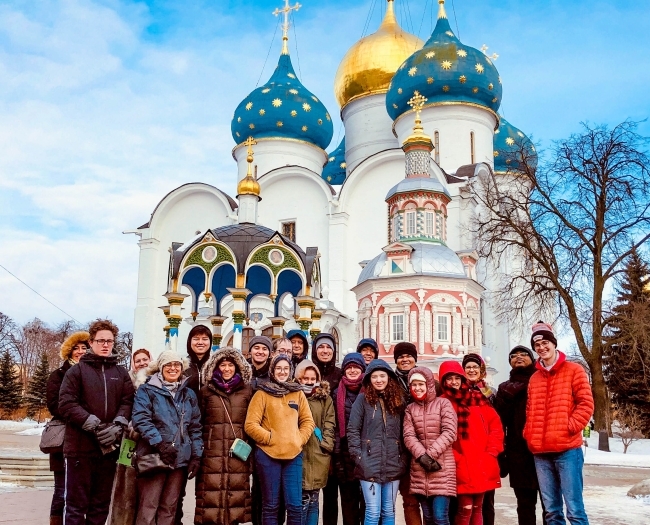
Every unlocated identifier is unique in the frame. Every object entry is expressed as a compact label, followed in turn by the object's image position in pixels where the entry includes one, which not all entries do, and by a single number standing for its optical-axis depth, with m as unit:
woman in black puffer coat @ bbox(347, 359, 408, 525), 4.48
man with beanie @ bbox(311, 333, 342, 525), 5.09
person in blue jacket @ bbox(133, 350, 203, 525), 4.21
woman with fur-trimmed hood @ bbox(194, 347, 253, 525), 4.37
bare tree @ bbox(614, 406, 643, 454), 16.32
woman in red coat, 4.49
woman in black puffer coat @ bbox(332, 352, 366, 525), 4.84
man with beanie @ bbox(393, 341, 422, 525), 4.67
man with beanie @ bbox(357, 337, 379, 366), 5.57
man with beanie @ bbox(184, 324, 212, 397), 4.98
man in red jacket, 4.36
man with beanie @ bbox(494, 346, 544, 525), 4.90
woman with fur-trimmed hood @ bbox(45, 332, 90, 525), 4.68
